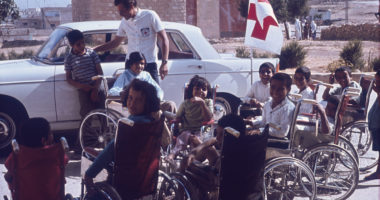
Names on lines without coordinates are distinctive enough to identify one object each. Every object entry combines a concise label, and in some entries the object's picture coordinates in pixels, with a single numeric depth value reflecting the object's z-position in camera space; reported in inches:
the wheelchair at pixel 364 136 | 234.7
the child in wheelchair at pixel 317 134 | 191.0
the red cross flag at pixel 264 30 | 281.0
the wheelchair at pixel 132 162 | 141.4
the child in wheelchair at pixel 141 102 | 150.9
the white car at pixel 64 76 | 246.1
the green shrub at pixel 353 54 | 612.7
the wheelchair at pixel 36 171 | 139.1
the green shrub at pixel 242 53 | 647.5
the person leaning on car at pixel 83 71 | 240.2
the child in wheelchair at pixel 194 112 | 197.8
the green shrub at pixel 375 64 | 547.3
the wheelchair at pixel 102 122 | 227.5
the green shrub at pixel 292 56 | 637.9
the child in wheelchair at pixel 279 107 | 182.4
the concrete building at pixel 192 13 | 1006.4
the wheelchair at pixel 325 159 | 187.6
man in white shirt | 240.2
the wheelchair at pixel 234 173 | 147.9
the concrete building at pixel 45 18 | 2347.9
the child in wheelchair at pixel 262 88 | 247.4
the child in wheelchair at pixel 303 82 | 226.4
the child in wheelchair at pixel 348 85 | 234.3
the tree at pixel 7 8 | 858.1
